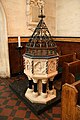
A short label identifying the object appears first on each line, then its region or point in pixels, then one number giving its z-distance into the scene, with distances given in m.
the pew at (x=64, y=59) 3.03
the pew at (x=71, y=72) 2.35
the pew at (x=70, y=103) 1.39
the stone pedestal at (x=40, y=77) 2.10
